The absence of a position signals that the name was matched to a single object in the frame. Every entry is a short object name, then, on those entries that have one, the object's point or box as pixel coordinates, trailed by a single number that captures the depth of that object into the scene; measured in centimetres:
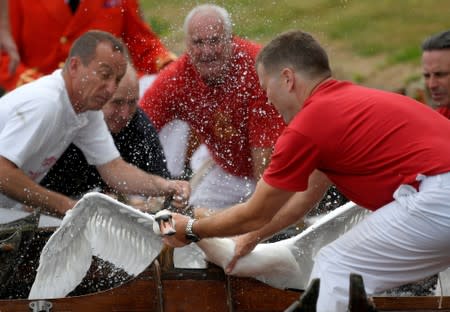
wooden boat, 1168
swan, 1155
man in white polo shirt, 1362
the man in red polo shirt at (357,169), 1052
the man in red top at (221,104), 1494
